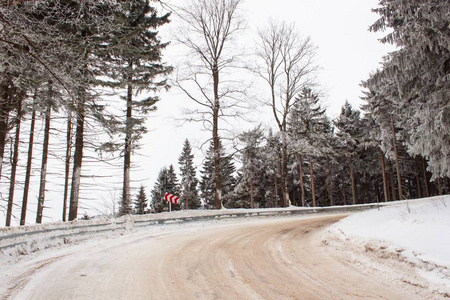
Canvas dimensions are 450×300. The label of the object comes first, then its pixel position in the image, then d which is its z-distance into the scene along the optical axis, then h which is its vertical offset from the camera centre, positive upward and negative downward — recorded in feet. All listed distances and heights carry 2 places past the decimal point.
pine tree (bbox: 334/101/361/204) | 107.96 +23.32
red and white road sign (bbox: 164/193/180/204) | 44.28 -0.65
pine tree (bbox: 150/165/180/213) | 155.33 +4.57
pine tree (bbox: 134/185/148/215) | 163.68 -4.49
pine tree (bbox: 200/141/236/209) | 144.66 +5.03
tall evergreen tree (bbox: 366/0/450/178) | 27.63 +15.03
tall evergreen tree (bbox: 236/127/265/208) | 108.17 +7.73
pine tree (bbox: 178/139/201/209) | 149.69 +7.76
